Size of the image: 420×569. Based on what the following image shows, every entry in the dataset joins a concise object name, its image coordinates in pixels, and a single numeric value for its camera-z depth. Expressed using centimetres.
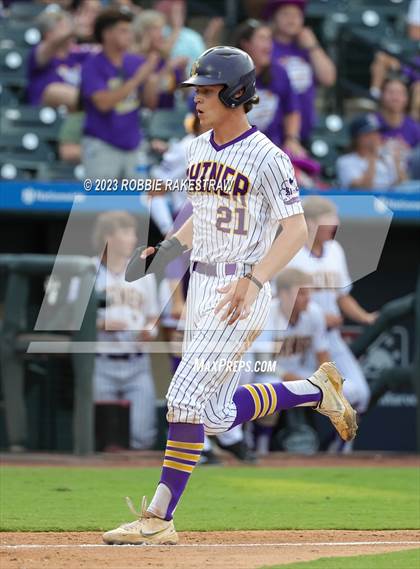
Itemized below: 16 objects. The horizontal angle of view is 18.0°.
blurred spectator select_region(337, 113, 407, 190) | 1045
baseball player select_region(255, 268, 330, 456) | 893
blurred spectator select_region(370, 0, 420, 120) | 1225
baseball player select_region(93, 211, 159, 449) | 890
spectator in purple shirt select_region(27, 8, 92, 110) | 1048
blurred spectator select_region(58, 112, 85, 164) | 999
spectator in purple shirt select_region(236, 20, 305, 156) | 953
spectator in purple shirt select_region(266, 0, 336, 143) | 1098
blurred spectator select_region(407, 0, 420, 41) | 1288
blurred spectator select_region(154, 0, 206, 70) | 1125
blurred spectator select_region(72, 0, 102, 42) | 1122
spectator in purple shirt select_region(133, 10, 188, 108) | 1074
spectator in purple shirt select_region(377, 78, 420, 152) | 1145
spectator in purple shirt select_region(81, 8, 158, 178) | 961
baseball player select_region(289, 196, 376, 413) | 911
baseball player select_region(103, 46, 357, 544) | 484
